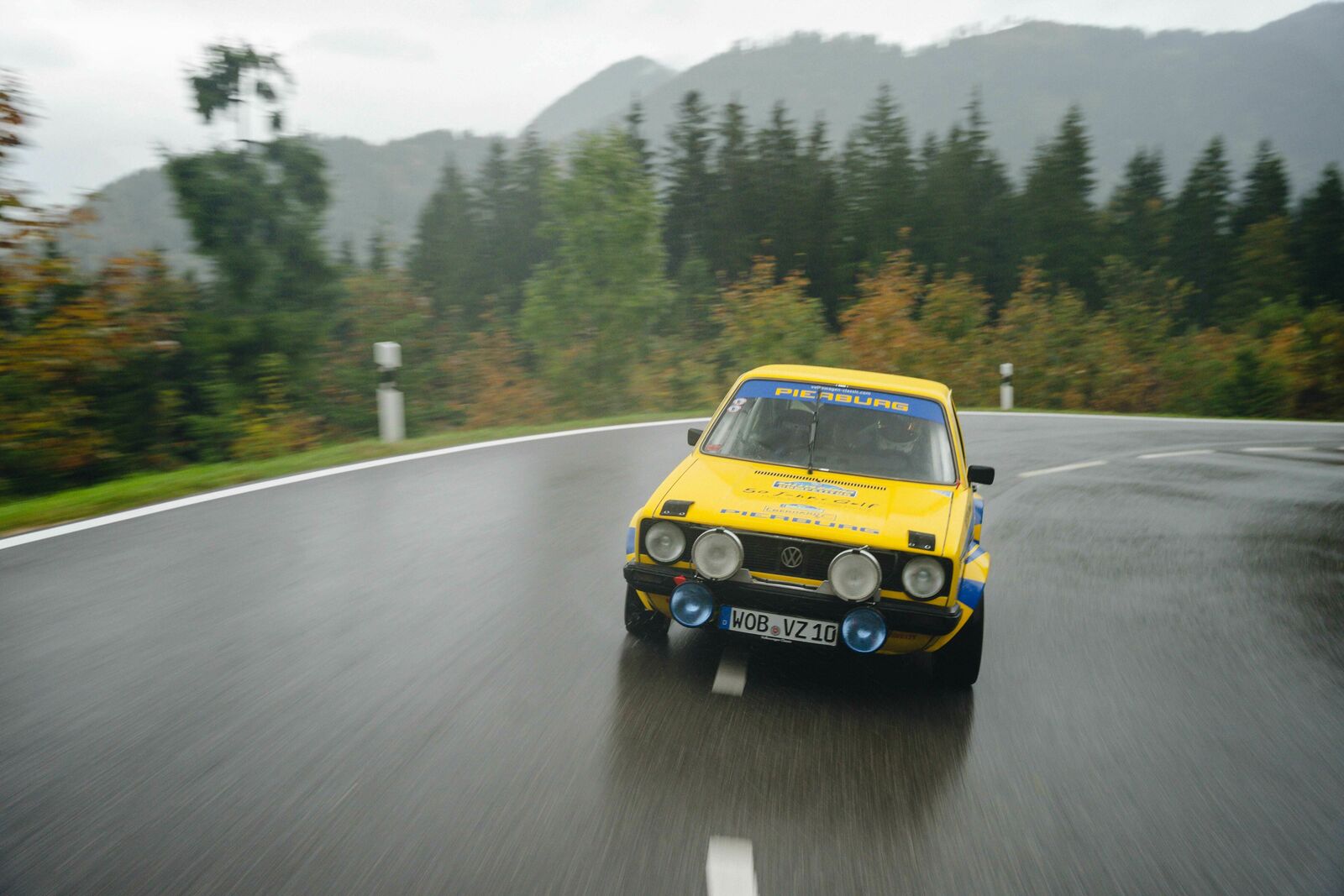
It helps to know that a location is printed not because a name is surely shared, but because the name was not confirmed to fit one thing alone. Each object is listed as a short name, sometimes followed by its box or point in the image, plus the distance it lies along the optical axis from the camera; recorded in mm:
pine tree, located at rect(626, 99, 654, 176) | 66831
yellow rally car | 4602
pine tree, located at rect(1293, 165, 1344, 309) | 71562
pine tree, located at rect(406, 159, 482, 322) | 74375
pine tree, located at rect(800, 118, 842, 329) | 66750
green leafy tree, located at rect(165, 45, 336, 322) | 30984
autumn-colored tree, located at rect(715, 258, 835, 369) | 26234
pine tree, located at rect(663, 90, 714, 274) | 69562
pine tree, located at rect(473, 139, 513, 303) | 77250
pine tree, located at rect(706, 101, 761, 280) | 67250
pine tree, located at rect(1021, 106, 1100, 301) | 71812
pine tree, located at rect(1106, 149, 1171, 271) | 75562
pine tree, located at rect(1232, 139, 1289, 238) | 76562
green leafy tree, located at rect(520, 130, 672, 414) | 33375
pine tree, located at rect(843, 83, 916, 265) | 68625
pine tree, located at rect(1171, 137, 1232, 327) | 76062
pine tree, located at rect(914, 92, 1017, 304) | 70625
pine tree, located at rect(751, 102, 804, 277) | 67000
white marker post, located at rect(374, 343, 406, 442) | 12172
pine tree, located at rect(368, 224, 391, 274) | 29491
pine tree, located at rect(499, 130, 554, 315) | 77250
